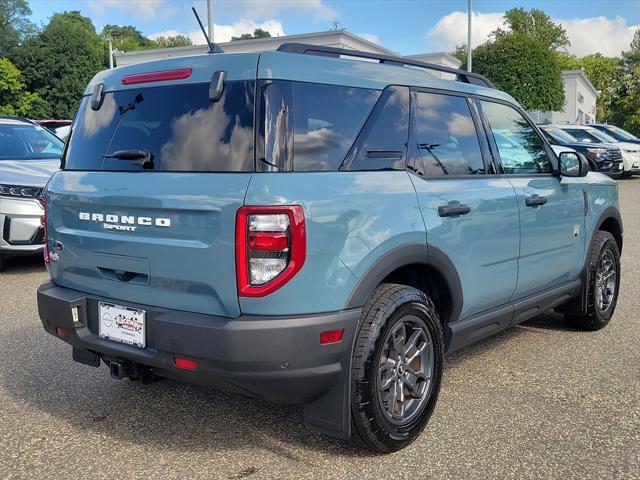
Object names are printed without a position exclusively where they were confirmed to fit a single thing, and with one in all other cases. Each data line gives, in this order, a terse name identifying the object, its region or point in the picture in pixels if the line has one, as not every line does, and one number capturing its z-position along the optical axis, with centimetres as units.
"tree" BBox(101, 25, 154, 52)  9631
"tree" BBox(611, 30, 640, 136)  5009
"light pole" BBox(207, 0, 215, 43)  1852
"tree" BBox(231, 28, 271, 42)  11004
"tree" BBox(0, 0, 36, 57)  5419
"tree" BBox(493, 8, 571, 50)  8275
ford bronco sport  264
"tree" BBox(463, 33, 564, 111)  3566
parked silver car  684
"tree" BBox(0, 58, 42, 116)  4569
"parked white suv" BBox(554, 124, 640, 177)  1945
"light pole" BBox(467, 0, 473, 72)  2981
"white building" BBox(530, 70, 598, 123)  5766
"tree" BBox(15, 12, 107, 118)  4925
